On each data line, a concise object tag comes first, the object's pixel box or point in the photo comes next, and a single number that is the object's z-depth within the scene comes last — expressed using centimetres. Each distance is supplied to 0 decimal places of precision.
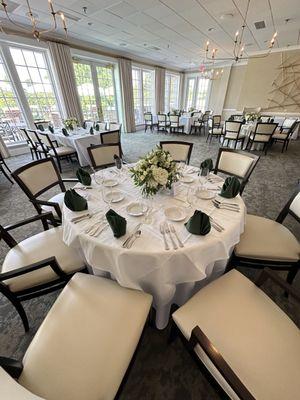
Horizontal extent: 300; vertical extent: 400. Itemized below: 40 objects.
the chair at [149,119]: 785
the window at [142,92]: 808
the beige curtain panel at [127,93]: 689
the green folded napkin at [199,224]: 99
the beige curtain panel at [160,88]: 865
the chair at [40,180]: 165
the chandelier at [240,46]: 409
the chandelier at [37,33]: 222
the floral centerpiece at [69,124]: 428
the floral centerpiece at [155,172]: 125
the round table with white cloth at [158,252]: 95
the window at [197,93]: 1020
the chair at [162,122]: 746
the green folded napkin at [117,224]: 99
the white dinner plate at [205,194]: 138
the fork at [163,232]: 95
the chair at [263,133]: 457
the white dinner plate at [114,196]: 138
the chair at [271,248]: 127
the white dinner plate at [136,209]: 120
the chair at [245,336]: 70
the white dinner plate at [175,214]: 115
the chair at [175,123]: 717
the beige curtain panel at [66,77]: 495
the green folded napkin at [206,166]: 169
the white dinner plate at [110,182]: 160
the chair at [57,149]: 359
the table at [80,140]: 380
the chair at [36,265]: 110
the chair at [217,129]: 604
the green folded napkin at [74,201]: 122
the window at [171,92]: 1006
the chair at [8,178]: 350
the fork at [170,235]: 95
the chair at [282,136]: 506
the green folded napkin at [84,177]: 160
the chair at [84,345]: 70
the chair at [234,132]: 482
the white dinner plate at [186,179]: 163
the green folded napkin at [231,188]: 136
